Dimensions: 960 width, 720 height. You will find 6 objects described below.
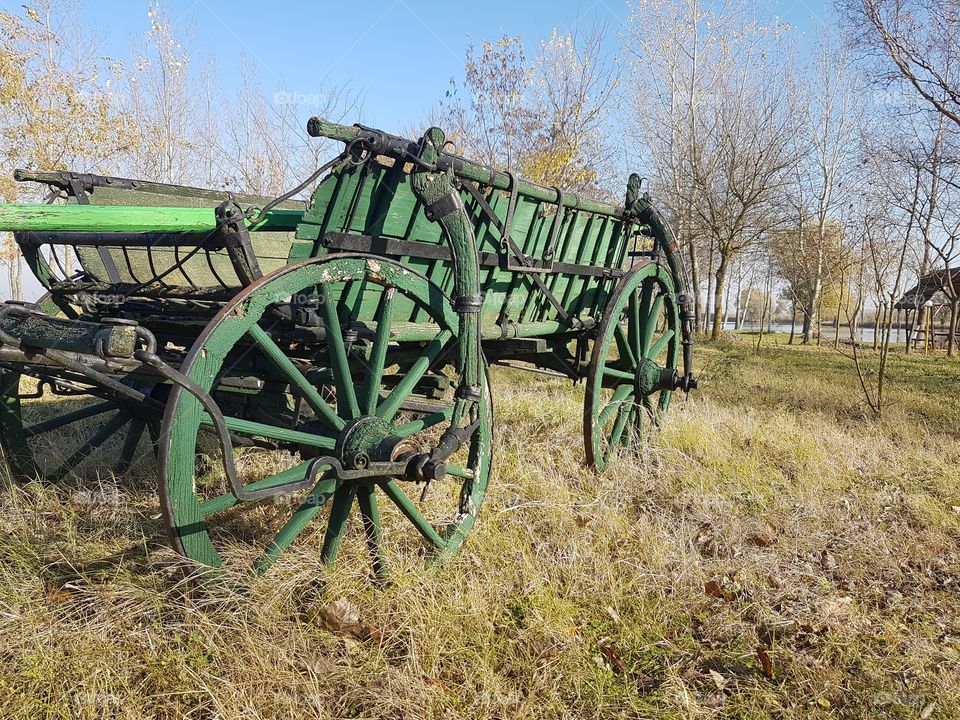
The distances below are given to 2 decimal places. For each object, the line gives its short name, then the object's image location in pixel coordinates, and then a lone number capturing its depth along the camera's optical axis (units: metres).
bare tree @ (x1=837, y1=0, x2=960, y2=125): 12.59
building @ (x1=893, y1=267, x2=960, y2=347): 19.52
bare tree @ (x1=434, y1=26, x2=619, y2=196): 16.27
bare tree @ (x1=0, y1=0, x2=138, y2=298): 14.21
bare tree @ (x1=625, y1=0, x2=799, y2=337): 19.64
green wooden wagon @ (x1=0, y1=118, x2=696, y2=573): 2.17
